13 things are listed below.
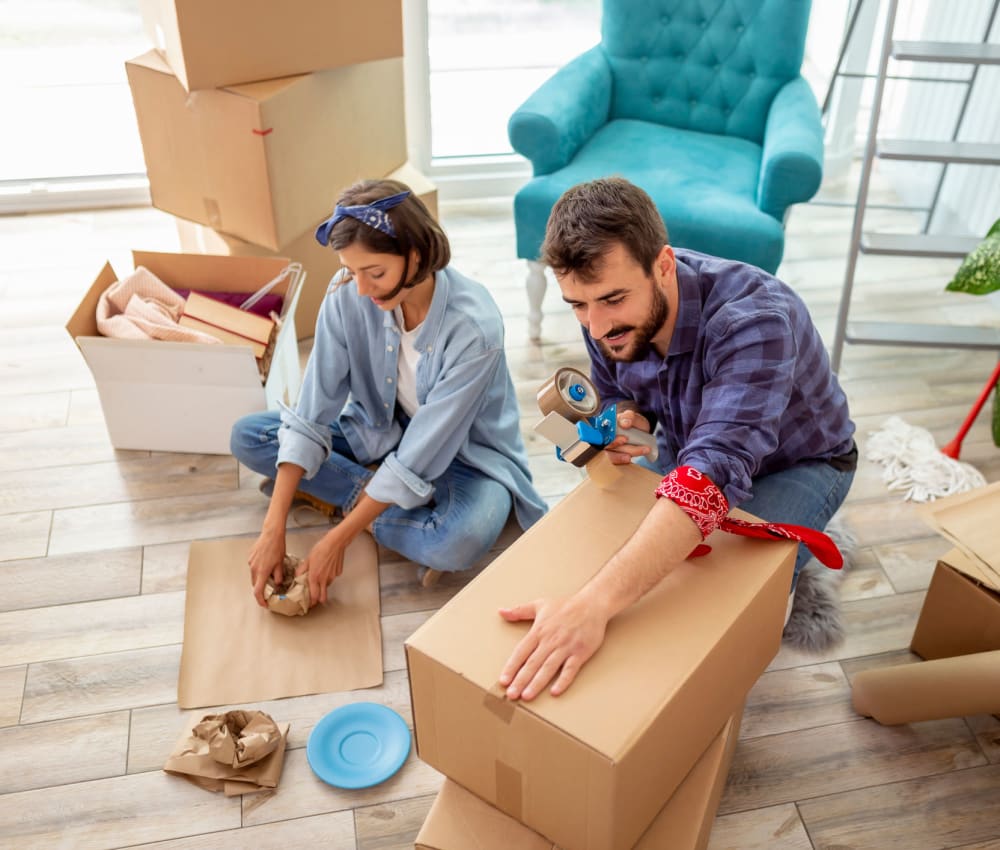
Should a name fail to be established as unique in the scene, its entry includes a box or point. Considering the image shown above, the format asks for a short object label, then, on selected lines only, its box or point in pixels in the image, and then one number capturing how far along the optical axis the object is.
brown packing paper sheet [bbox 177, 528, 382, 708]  1.86
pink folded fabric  2.21
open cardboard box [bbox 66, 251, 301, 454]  2.19
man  1.25
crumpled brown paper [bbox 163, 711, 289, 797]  1.68
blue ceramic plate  1.71
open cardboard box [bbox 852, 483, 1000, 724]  1.67
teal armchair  2.42
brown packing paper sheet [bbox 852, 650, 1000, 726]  1.65
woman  1.76
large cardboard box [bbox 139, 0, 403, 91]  2.17
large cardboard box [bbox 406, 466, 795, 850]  1.15
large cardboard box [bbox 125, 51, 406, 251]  2.31
